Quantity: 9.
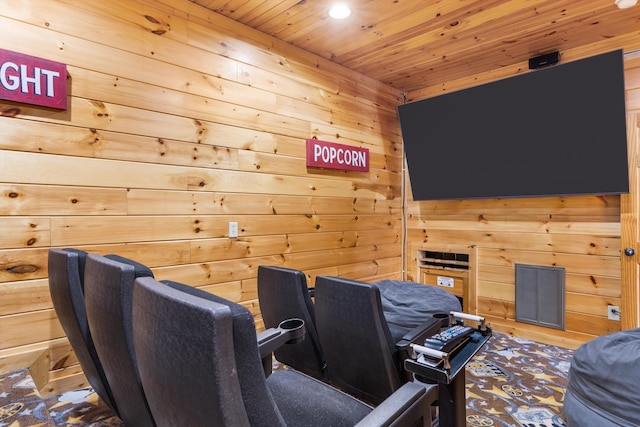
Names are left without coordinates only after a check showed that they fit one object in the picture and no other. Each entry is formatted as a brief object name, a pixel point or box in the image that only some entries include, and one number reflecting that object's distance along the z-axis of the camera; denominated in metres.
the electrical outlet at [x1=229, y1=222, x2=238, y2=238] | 2.68
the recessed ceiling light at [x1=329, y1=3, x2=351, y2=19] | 2.54
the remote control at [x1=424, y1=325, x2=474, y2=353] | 1.29
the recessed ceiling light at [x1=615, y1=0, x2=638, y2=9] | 2.46
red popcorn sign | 3.23
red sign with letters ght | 1.78
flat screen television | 2.79
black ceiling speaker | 3.21
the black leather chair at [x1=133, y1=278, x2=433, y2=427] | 0.66
